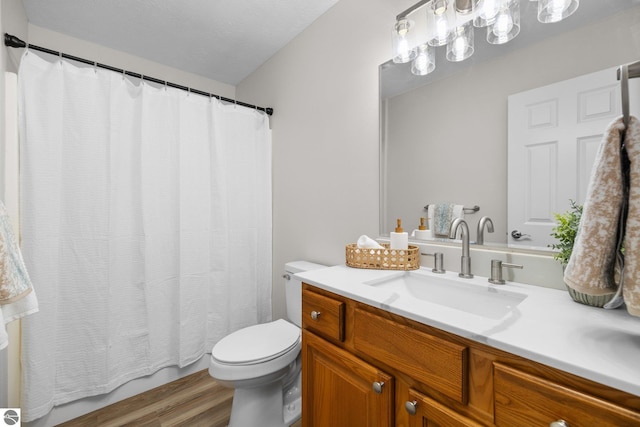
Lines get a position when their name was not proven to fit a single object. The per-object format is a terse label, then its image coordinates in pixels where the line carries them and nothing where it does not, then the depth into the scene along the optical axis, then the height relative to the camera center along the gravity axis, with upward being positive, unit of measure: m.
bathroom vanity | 0.54 -0.36
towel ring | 0.52 +0.21
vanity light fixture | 1.03 +0.76
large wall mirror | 0.94 +0.45
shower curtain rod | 1.39 +0.82
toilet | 1.33 -0.77
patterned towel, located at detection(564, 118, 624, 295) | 0.54 -0.03
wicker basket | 1.29 -0.23
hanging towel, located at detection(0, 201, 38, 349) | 0.84 -0.22
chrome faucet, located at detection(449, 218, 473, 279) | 1.15 -0.19
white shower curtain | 1.47 -0.10
